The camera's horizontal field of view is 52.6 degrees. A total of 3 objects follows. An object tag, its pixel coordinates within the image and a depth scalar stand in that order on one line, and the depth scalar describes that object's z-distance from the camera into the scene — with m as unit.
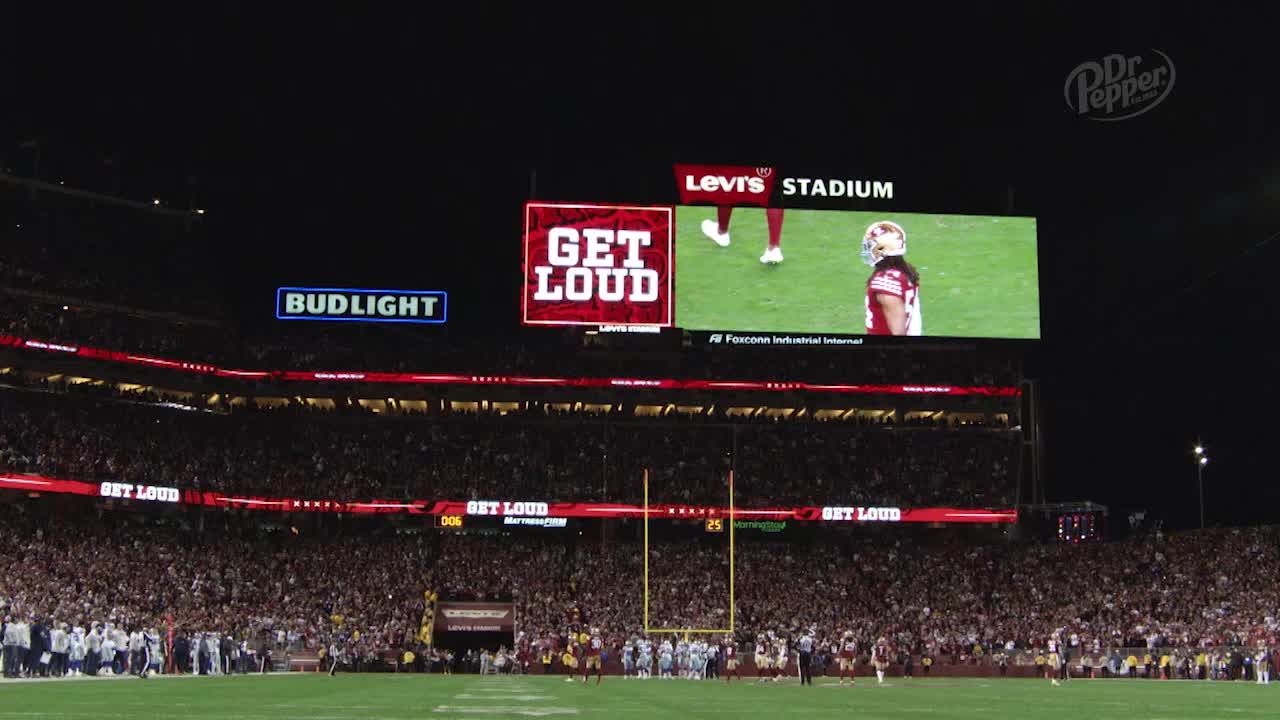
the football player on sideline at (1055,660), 40.47
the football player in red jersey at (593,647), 38.42
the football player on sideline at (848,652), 38.68
